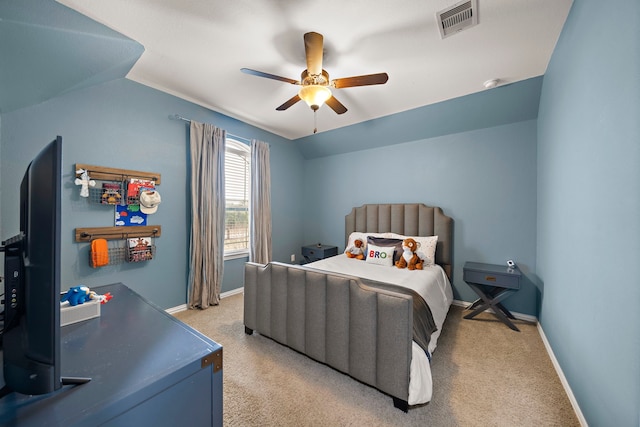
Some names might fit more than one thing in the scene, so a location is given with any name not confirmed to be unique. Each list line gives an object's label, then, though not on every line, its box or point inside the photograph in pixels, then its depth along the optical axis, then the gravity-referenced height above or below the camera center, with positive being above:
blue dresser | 0.62 -0.50
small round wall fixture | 2.53 +1.37
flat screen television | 0.60 -0.21
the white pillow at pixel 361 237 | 3.60 -0.39
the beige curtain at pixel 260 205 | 3.78 +0.11
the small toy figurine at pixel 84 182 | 2.25 +0.29
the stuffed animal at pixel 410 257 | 2.90 -0.56
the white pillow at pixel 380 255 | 3.10 -0.57
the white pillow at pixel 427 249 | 3.06 -0.48
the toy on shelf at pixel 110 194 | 2.40 +0.18
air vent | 1.66 +1.41
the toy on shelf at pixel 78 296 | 1.13 -0.41
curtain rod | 2.91 +1.16
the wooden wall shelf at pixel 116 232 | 2.30 -0.21
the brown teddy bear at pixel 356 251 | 3.47 -0.57
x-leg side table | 2.58 -0.80
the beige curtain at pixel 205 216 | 3.02 -0.05
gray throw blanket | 1.65 -0.81
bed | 1.51 -0.82
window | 3.59 +0.24
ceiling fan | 1.82 +1.09
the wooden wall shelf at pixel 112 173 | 2.32 +0.40
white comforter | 1.50 -0.76
